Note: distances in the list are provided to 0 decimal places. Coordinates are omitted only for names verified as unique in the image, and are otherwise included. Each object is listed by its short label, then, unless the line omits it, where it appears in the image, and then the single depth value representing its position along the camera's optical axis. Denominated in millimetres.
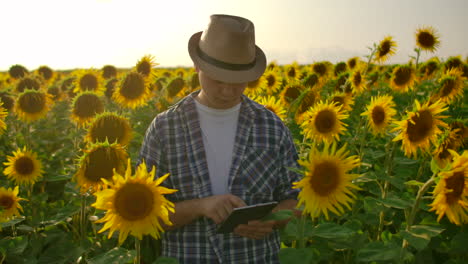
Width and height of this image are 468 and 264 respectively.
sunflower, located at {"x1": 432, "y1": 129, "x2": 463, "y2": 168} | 3330
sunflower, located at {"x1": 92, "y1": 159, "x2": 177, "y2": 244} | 1988
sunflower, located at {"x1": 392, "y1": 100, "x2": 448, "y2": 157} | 3240
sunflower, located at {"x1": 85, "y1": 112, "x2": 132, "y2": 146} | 3648
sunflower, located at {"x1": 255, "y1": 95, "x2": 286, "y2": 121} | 4609
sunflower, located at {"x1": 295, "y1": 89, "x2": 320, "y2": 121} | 4758
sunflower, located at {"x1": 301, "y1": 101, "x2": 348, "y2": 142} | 3830
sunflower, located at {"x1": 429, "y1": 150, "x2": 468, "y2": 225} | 2016
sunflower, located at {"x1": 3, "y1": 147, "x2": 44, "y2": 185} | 4578
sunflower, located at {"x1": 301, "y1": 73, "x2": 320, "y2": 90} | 7212
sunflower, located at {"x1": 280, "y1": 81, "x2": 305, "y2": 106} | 6070
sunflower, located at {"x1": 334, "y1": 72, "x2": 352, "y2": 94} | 7051
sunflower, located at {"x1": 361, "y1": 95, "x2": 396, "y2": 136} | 4105
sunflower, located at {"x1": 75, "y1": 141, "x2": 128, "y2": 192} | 2831
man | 2711
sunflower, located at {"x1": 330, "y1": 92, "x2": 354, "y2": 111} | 4977
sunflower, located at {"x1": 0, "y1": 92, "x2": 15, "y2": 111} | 6328
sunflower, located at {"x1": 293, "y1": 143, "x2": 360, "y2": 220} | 2129
